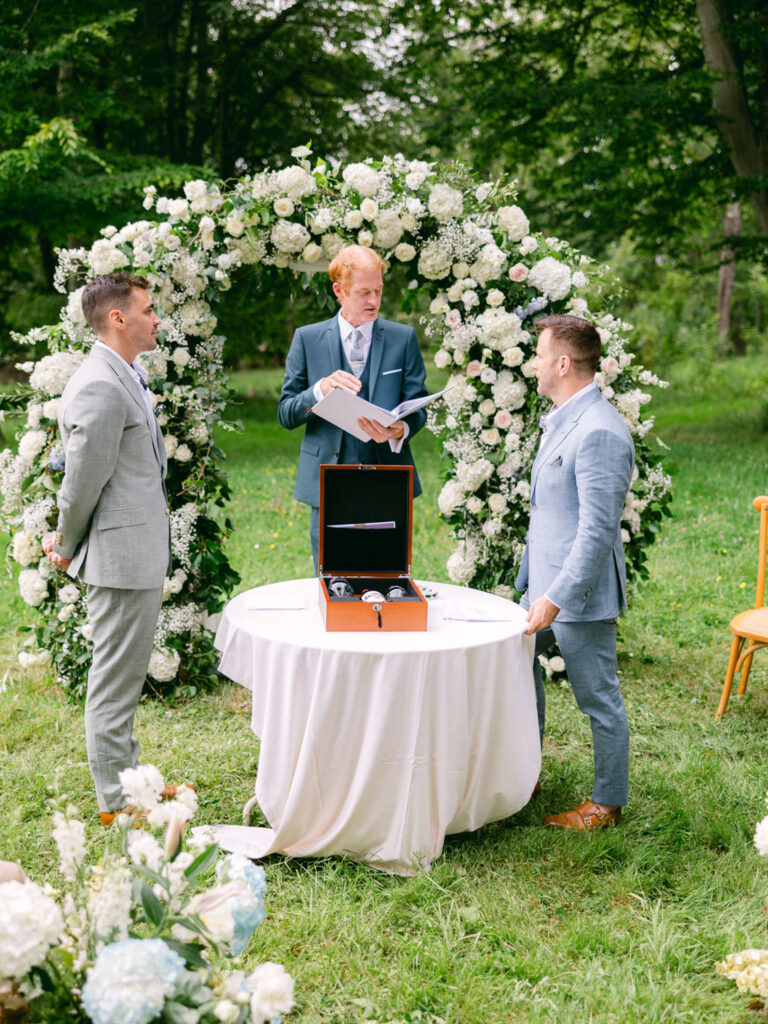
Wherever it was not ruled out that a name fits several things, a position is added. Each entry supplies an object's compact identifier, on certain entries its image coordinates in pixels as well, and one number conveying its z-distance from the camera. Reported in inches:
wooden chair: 186.2
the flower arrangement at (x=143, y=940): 61.0
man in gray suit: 133.1
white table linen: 121.8
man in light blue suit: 131.0
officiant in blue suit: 167.8
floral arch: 188.4
